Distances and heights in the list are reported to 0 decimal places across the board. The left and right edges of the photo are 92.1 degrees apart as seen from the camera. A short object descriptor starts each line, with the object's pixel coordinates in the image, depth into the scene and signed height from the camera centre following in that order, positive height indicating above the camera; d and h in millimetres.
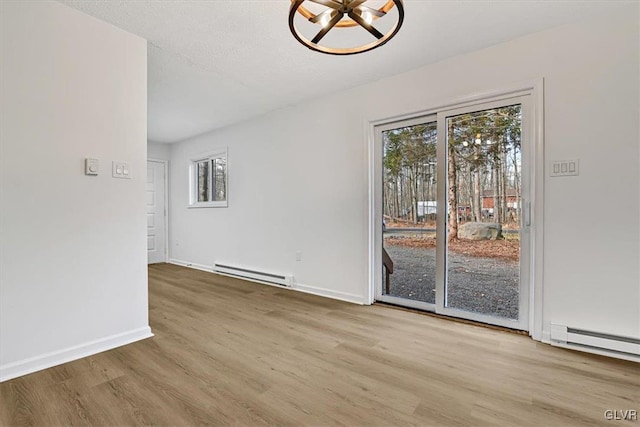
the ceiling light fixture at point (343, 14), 1519 +1004
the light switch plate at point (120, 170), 2307 +292
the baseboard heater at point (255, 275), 4093 -958
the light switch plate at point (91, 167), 2164 +296
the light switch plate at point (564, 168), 2270 +310
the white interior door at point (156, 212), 5961 -73
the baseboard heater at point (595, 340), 2068 -919
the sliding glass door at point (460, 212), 2604 -32
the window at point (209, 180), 5164 +513
